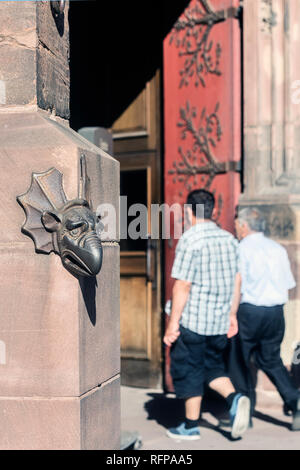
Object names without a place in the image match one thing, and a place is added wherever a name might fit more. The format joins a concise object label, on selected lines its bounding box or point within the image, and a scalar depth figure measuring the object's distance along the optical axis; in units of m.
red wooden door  12.79
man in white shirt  11.07
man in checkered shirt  10.15
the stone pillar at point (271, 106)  12.53
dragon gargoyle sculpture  5.49
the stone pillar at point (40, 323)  5.54
